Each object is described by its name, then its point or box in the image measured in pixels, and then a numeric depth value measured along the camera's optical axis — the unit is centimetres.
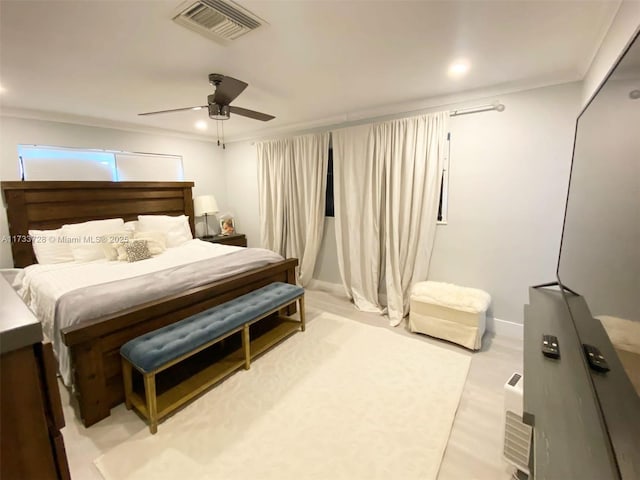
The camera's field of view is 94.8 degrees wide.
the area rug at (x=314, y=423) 156
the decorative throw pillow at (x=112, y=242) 319
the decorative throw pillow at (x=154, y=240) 339
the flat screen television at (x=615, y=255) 82
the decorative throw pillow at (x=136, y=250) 312
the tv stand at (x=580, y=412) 78
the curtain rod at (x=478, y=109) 266
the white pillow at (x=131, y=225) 364
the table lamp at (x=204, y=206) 452
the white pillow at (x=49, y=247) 307
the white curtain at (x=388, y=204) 306
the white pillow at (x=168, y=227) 386
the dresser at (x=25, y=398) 64
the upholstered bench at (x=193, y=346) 179
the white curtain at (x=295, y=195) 392
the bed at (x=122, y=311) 184
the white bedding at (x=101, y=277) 200
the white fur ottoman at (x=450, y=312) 259
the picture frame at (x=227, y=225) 493
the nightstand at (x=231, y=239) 453
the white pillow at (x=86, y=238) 314
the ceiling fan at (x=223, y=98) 216
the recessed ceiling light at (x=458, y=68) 219
